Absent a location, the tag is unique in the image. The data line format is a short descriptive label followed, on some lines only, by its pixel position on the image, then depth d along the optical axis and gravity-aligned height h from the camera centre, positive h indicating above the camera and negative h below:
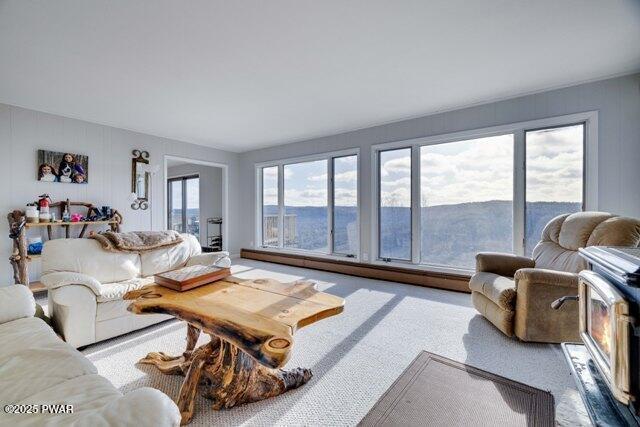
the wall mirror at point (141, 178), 4.76 +0.59
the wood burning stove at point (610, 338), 1.10 -0.58
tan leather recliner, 2.19 -0.64
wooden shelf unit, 3.33 -0.29
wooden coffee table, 1.30 -0.54
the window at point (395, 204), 4.43 +0.13
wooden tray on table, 1.81 -0.45
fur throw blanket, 2.89 -0.32
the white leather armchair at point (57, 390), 0.75 -0.63
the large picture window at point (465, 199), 3.67 +0.18
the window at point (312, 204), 5.06 +0.15
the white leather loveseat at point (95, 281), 2.16 -0.63
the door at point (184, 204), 7.84 +0.22
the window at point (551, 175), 3.23 +0.44
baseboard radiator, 3.82 -0.97
